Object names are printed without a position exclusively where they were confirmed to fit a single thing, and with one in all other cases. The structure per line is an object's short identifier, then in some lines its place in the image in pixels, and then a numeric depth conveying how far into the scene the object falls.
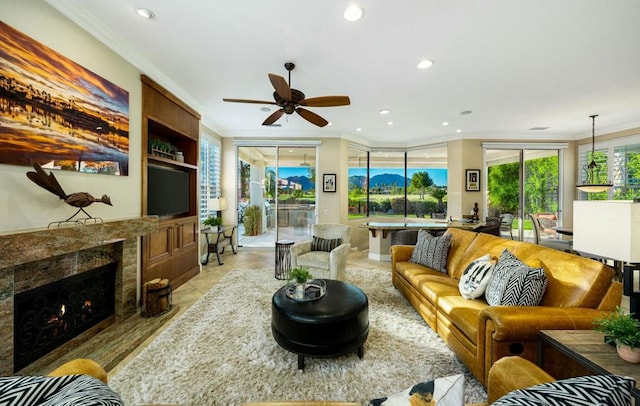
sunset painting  1.75
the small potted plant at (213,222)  5.12
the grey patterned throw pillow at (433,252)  3.12
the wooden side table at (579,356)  1.12
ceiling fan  2.59
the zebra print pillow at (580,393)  0.66
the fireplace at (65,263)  1.67
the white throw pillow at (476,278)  2.21
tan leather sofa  1.56
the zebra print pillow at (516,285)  1.81
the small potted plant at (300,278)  2.39
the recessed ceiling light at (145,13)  2.13
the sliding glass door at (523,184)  6.32
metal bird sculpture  1.83
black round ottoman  1.95
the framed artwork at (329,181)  6.18
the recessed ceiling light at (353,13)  2.06
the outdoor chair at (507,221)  6.06
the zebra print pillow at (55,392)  0.70
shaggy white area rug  1.75
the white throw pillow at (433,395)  0.73
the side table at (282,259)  4.16
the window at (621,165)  5.16
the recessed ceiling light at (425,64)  2.88
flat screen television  3.30
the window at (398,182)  6.82
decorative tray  2.27
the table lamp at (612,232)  1.21
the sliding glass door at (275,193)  6.32
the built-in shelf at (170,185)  3.17
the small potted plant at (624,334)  1.13
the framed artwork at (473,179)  6.18
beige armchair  3.47
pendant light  5.18
